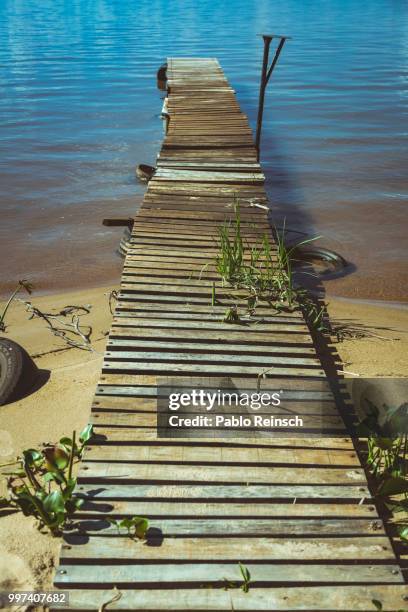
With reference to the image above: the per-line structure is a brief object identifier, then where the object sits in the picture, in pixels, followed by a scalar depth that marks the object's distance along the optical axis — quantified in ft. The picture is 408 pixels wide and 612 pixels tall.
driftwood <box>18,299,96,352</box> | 22.12
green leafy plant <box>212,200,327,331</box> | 20.59
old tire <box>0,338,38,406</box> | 18.20
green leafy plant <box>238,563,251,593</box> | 11.14
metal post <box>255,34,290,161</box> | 38.17
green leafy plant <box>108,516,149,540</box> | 11.82
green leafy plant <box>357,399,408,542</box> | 13.94
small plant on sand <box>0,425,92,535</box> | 12.48
